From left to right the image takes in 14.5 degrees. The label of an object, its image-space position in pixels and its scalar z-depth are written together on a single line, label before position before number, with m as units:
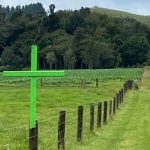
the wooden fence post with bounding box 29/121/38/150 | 11.14
